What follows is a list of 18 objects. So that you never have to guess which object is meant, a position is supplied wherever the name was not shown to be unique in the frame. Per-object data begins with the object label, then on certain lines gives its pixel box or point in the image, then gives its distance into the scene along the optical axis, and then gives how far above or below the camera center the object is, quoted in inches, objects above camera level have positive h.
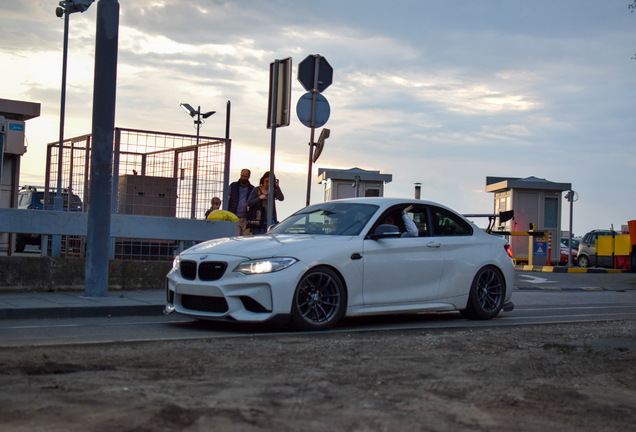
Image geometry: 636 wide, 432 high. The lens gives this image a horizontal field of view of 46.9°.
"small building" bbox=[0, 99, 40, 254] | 780.6 +87.8
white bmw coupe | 271.3 -12.7
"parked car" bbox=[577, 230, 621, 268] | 1235.9 -7.4
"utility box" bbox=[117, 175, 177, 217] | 460.1 +22.5
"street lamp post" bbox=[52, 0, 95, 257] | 807.0 +245.1
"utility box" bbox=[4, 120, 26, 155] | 775.7 +94.6
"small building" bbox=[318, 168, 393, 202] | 1132.5 +85.7
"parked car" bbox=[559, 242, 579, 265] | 1374.0 -21.4
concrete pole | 370.0 +44.6
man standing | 548.7 +26.3
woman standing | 529.1 +21.4
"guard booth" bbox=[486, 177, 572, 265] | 1087.6 +52.7
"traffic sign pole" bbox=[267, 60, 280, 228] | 413.4 +45.3
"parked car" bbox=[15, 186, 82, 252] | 487.5 +21.8
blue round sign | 436.1 +76.0
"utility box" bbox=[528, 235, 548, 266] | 1043.9 -8.4
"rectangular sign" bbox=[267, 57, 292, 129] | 413.4 +80.8
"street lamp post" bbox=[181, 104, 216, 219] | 475.5 +33.6
